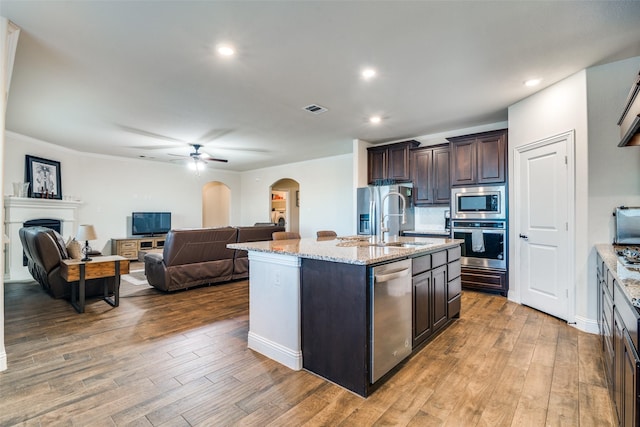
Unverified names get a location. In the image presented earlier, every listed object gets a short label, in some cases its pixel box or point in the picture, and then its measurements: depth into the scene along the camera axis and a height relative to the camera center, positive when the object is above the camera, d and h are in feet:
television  25.35 -0.81
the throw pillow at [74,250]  13.57 -1.62
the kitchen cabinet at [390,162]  17.75 +3.04
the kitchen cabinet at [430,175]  16.28 +2.00
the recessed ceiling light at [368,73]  9.82 +4.61
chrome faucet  9.41 -0.58
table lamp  12.04 -0.76
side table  11.74 -2.31
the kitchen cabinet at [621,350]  3.86 -2.25
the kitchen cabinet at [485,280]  13.93 -3.29
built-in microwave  13.97 +0.40
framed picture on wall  18.54 +2.40
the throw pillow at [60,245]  13.01 -1.35
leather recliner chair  12.50 -1.93
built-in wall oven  13.88 -1.49
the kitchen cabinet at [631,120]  6.23 +2.03
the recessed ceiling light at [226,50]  8.46 +4.65
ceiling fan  19.72 +3.86
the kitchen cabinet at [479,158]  14.10 +2.56
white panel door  10.87 -0.58
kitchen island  6.55 -2.27
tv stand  24.14 -2.58
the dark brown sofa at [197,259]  14.64 -2.41
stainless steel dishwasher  6.60 -2.45
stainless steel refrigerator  16.99 +0.15
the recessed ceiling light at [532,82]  10.65 +4.59
